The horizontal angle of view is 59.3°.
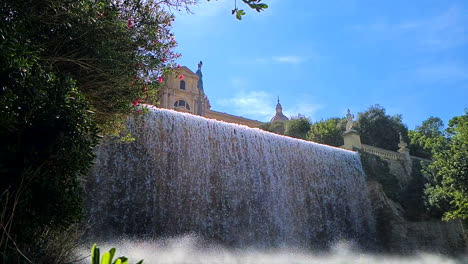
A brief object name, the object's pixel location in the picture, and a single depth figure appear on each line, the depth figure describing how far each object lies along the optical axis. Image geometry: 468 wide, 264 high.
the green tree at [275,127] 32.59
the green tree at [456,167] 14.63
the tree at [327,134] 27.48
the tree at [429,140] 18.27
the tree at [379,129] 30.31
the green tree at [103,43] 5.16
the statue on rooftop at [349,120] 25.04
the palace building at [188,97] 39.86
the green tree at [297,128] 30.66
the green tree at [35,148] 4.11
